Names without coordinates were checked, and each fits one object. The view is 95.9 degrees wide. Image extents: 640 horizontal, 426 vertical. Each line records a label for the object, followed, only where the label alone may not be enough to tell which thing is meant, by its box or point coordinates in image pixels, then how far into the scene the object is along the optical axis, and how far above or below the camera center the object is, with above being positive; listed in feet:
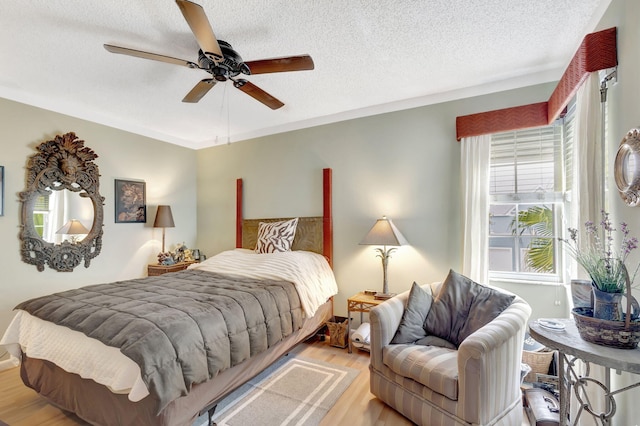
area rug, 6.51 -4.58
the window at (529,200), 8.37 +0.55
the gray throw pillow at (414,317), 7.03 -2.51
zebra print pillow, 11.70 -0.86
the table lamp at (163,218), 12.81 -0.12
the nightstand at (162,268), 12.41 -2.31
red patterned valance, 5.15 +2.95
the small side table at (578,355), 3.55 -1.79
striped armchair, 5.14 -3.13
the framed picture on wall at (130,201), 12.01 +0.60
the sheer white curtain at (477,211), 8.76 +0.19
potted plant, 3.81 -1.25
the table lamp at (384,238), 9.34 -0.71
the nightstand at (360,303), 9.27 -2.82
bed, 4.98 -2.62
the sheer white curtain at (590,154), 5.30 +1.21
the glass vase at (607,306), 3.99 -1.23
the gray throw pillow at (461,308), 6.65 -2.18
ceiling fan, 5.29 +3.31
